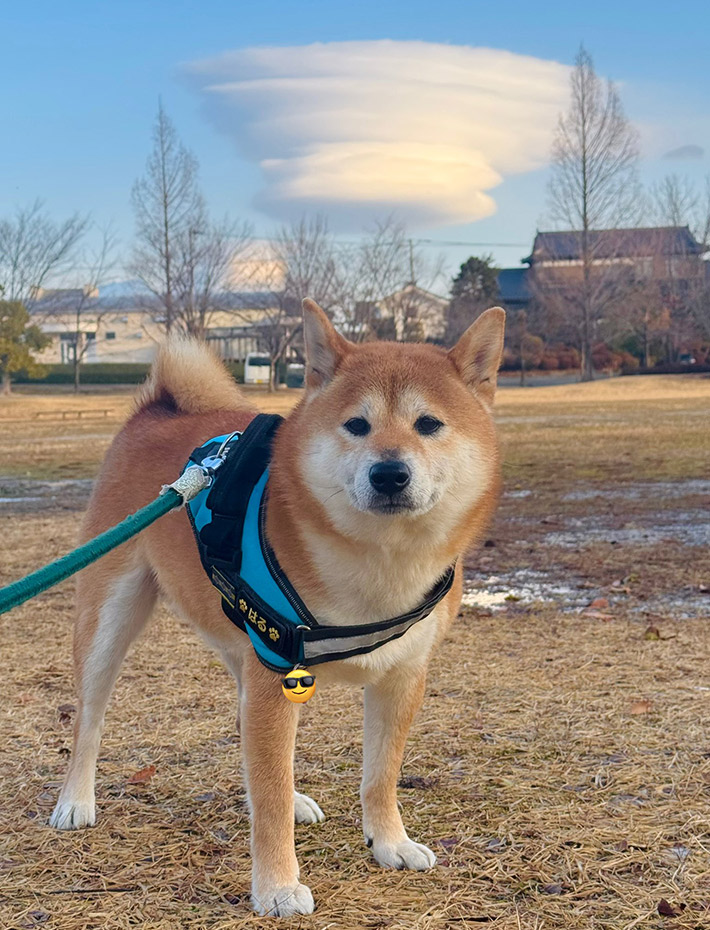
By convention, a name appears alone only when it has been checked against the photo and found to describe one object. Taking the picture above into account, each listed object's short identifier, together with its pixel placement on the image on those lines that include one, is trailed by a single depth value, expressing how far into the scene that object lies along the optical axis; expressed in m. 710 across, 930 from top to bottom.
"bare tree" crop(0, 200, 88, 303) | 36.84
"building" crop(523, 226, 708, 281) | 43.62
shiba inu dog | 2.54
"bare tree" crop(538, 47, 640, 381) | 41.53
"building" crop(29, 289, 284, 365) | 40.66
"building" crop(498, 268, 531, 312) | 54.91
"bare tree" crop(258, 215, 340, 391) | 37.19
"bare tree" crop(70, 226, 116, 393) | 40.59
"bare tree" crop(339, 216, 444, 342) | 36.81
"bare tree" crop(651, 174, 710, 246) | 46.06
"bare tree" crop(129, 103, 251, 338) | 36.78
